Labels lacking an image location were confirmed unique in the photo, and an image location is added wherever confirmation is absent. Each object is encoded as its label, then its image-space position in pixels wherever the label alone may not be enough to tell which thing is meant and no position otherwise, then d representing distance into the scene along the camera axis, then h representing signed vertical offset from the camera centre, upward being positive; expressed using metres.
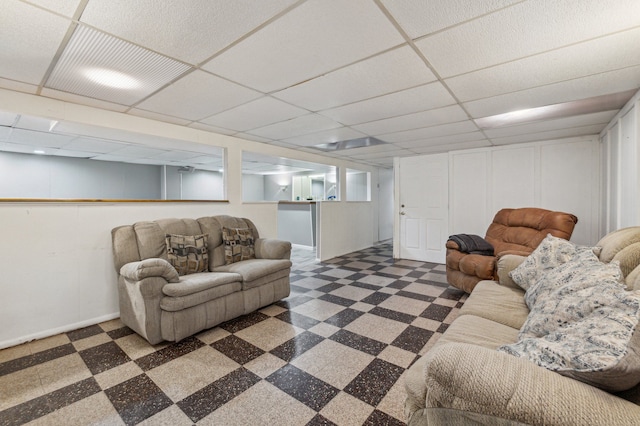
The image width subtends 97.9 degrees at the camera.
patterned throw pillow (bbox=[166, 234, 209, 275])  2.73 -0.43
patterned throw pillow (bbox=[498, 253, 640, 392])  0.76 -0.43
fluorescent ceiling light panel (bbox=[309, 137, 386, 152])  4.20 +1.02
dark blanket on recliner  3.49 -0.50
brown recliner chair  3.14 -0.43
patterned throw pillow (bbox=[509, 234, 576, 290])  1.89 -0.39
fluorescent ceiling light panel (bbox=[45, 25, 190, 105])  1.66 +1.00
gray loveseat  2.22 -0.61
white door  5.23 +0.00
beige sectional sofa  0.72 -0.51
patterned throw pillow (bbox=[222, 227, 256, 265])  3.17 -0.41
